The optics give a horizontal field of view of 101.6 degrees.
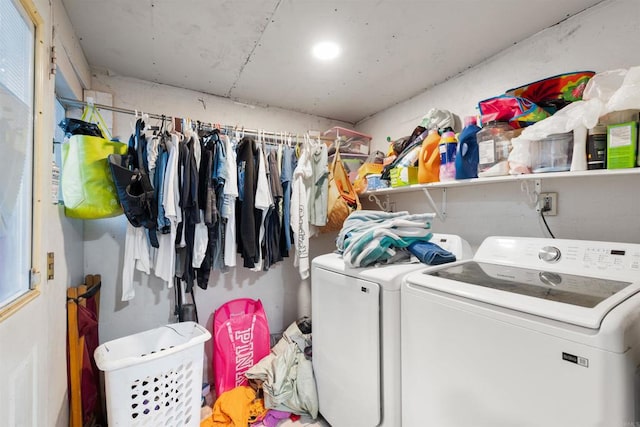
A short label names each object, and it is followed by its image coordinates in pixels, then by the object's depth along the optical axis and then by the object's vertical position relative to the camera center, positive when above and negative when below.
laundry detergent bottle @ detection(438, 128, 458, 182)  1.59 +0.37
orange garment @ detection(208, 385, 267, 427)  1.62 -1.25
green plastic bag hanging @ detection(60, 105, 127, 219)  1.34 +0.19
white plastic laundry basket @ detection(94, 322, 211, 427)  1.25 -0.85
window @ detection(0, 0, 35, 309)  0.79 +0.22
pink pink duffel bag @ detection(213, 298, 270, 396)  1.88 -0.95
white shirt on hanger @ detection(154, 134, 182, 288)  1.50 +0.01
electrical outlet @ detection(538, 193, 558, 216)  1.41 +0.06
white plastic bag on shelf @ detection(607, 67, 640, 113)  0.94 +0.45
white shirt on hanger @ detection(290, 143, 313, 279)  1.96 +0.05
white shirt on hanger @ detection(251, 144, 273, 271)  1.76 +0.14
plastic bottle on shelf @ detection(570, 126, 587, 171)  1.10 +0.28
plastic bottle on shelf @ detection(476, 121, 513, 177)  1.37 +0.36
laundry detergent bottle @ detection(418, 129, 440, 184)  1.71 +0.37
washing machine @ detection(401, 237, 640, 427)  0.64 -0.37
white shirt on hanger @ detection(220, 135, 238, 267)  1.66 +0.08
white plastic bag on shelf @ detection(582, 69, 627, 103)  1.06 +0.55
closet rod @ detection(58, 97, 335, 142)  1.45 +0.63
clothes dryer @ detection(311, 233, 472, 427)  1.19 -0.63
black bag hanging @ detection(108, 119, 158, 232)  1.39 +0.17
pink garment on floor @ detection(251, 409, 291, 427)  1.64 -1.30
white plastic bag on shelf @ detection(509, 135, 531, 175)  1.26 +0.29
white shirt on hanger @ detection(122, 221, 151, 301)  1.60 -0.25
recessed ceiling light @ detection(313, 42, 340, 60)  1.57 +1.03
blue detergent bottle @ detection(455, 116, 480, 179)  1.51 +0.36
